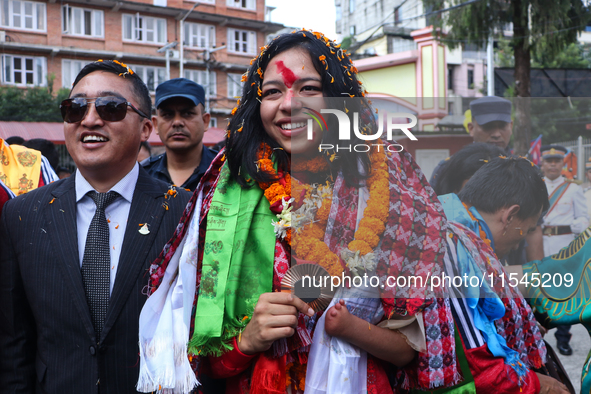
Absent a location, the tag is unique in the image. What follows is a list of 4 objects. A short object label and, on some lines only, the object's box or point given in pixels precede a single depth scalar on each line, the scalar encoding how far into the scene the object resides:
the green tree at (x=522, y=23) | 11.28
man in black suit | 1.94
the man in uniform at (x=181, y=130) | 4.00
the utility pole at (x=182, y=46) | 28.54
